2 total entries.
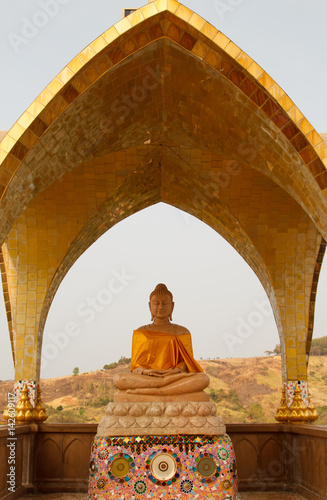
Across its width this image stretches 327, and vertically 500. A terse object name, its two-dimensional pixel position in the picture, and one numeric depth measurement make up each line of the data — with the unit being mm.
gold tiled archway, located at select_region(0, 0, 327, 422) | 5512
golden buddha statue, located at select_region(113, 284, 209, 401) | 5535
